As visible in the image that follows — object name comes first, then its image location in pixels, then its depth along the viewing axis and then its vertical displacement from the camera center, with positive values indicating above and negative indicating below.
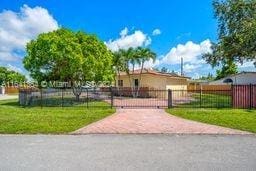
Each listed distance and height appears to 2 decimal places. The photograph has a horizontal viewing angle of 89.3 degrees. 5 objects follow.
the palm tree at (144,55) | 13.65 +3.44
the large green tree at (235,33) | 9.78 +4.31
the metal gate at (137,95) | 11.14 -0.79
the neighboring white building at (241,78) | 16.32 +1.31
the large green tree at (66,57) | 9.27 +2.17
